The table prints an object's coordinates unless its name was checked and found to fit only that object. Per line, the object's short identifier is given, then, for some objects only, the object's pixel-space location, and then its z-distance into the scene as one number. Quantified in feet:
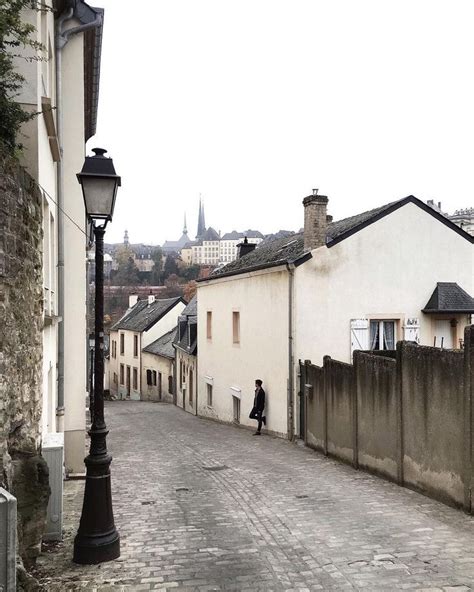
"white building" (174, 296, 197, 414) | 88.17
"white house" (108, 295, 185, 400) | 137.18
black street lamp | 17.95
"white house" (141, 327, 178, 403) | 116.47
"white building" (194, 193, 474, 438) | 50.11
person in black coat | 52.34
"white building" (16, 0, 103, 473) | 27.68
